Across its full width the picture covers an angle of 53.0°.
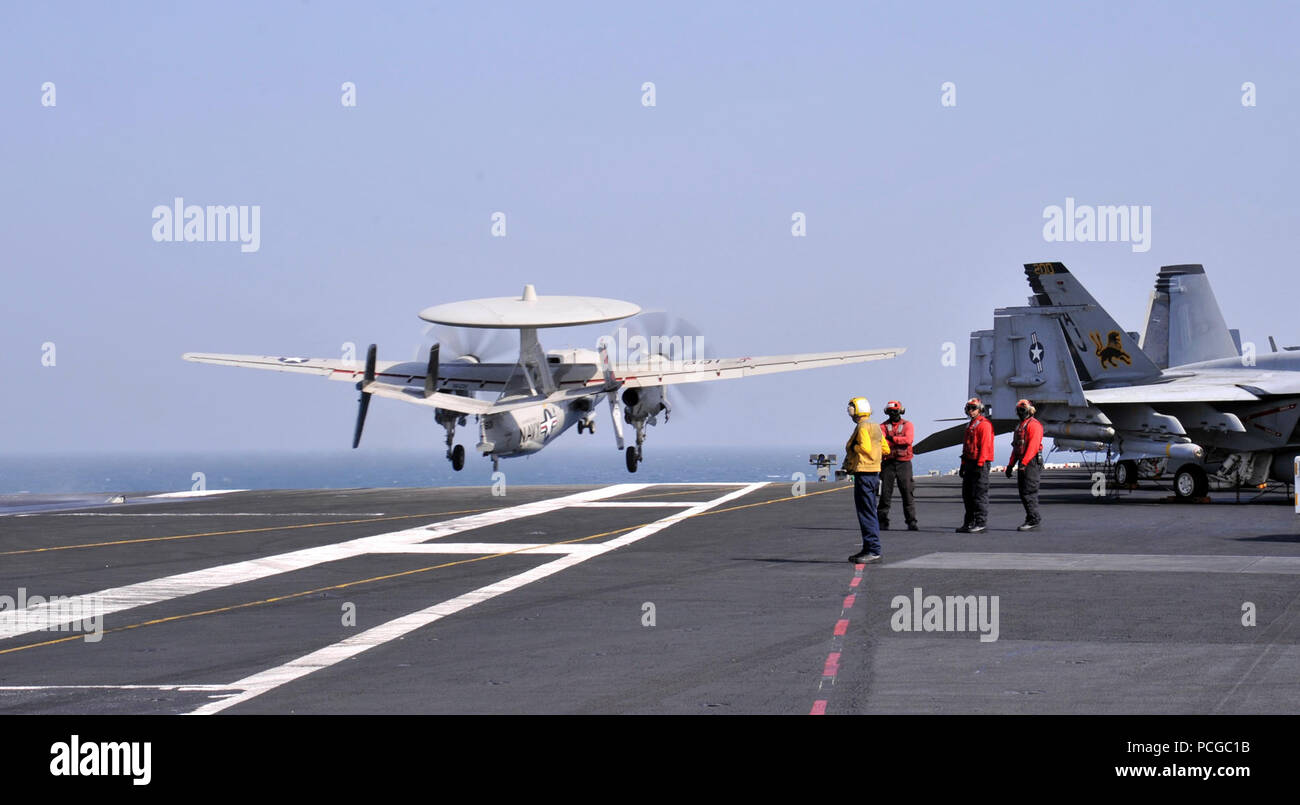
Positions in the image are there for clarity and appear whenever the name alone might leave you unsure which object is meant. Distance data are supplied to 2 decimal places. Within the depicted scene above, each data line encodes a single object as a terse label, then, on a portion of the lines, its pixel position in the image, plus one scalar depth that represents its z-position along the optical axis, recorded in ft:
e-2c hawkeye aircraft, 141.59
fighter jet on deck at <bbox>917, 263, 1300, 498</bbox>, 107.14
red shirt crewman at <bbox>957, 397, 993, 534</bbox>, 76.28
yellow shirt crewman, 60.90
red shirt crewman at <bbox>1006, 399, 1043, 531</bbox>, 78.74
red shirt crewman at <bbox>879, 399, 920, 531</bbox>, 78.43
